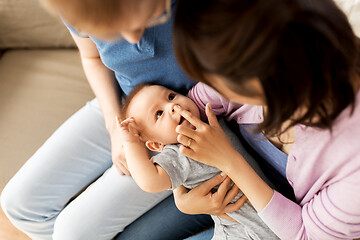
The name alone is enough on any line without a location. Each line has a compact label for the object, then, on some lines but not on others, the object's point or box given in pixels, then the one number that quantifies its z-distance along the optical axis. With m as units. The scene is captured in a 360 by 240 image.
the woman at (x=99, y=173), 1.04
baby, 0.93
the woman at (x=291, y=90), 0.53
